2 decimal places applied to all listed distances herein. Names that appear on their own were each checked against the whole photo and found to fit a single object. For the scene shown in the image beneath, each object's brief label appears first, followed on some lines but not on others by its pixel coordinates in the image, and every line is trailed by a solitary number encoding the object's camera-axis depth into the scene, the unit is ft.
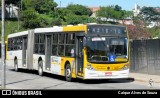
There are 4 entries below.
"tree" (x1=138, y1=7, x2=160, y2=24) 231.79
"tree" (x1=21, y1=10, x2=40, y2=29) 312.69
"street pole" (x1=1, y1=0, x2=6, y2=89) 38.29
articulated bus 47.29
